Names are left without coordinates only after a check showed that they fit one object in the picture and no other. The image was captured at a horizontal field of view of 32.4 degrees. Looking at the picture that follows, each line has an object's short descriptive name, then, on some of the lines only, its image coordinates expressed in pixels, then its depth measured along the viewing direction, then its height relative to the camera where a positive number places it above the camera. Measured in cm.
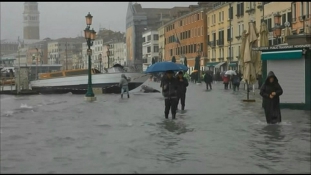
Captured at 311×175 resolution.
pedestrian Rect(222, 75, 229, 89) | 4119 -104
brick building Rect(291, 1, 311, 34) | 4531 +444
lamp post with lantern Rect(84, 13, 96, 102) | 2739 +156
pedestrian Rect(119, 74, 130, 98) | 3032 -91
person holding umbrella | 1575 -63
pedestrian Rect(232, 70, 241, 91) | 3682 -98
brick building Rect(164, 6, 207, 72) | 8625 +535
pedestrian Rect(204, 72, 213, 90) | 4183 -92
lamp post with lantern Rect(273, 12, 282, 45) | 3238 +241
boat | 3881 -93
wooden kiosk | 1778 -12
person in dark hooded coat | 1409 -81
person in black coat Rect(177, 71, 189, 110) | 1877 -70
